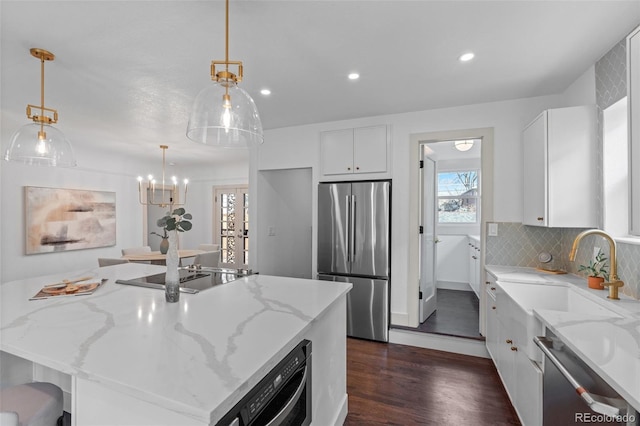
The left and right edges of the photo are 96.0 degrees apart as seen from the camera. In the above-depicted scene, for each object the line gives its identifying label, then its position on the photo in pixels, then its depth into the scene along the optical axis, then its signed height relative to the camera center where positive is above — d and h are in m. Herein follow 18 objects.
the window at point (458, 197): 5.17 +0.30
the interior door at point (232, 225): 6.79 -0.28
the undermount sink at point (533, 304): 1.59 -0.62
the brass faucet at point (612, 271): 1.69 -0.35
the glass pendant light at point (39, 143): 1.92 +0.48
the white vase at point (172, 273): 1.52 -0.32
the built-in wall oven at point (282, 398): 0.87 -0.65
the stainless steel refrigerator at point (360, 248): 3.21 -0.41
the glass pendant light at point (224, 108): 1.43 +0.53
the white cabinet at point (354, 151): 3.31 +0.75
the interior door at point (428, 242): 3.34 -0.36
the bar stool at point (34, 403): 1.17 -0.80
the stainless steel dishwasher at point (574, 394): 0.87 -0.61
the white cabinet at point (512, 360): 1.56 -0.98
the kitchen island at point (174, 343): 0.81 -0.48
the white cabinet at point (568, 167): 2.15 +0.35
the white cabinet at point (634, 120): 1.33 +0.44
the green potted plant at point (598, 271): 1.92 -0.41
